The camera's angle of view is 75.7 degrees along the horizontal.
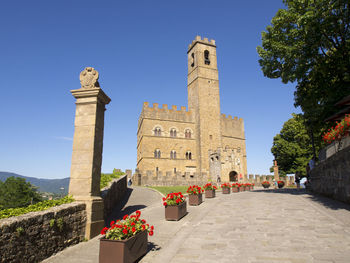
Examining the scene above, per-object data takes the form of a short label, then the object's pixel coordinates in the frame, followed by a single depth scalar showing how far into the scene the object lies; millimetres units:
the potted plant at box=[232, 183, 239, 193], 19544
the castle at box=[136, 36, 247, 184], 35875
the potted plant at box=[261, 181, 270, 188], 25422
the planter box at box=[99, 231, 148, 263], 4359
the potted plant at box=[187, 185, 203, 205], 12133
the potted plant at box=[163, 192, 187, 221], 8609
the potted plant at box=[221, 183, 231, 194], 18016
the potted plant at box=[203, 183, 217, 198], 15065
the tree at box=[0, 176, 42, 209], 33500
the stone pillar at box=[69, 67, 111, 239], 6961
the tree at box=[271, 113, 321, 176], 35062
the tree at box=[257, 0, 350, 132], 12391
